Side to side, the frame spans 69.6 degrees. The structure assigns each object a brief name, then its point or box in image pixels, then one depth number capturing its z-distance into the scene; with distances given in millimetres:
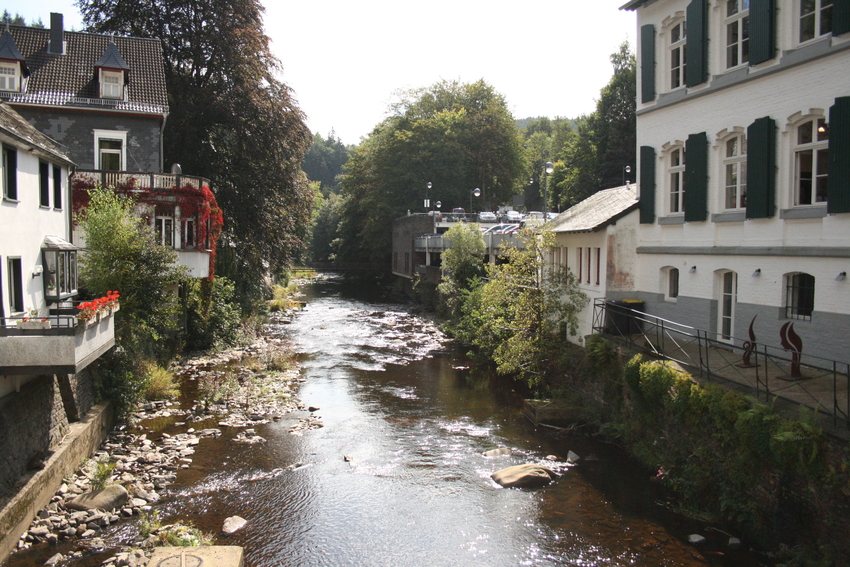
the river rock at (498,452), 15382
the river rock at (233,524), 11508
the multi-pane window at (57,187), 17125
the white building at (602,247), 19188
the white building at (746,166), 12680
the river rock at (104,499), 11859
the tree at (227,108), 30094
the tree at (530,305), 20188
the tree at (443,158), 63656
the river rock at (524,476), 13586
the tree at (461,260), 33906
